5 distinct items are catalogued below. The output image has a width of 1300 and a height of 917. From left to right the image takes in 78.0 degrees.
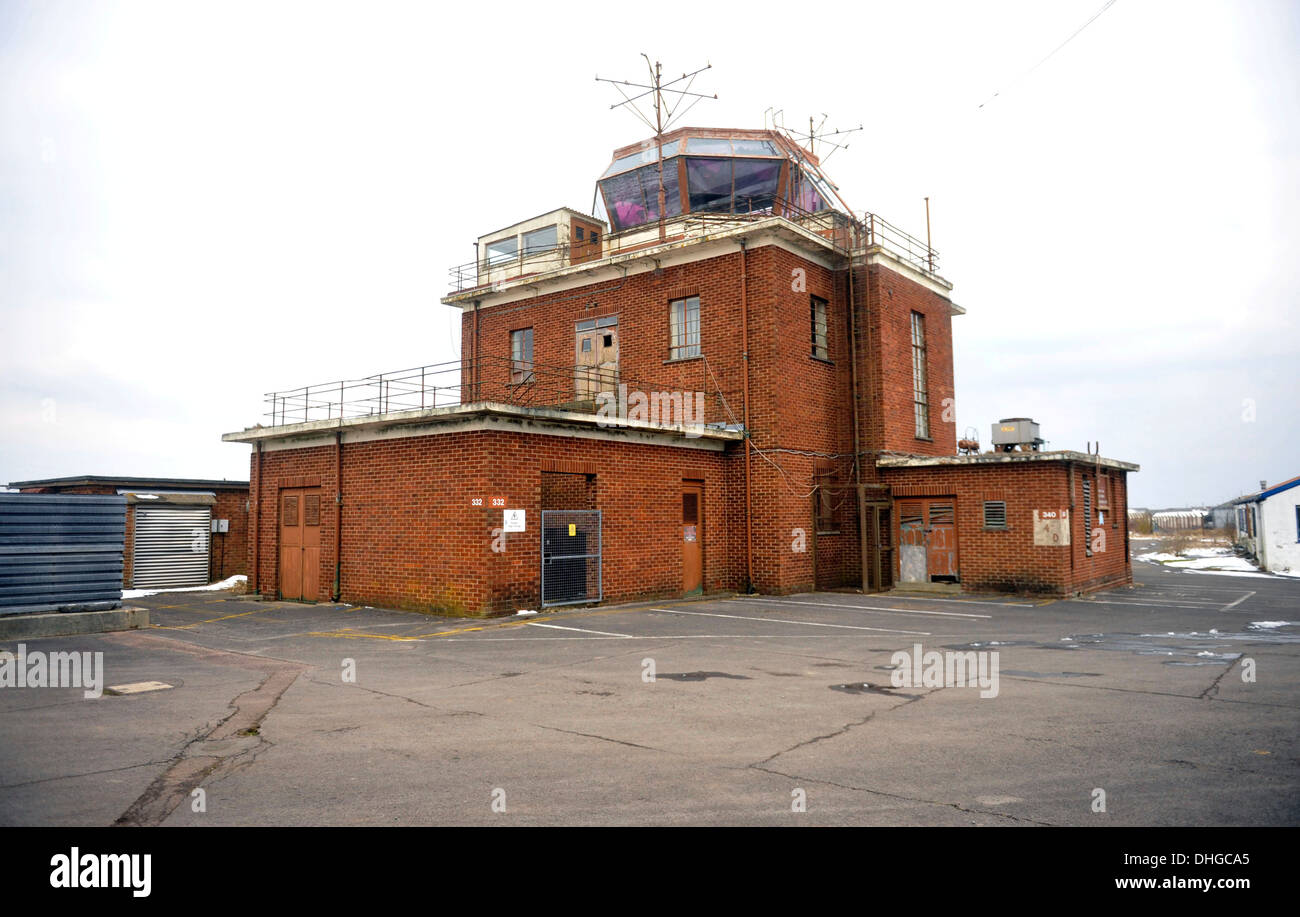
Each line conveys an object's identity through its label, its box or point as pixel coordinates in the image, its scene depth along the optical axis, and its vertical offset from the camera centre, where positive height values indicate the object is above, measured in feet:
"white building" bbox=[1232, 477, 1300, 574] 102.01 -2.64
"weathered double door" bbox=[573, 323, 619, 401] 77.82 +15.37
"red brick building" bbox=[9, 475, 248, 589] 78.69 -0.52
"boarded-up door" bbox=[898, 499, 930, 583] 71.41 -2.61
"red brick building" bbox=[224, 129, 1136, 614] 54.75 +5.45
